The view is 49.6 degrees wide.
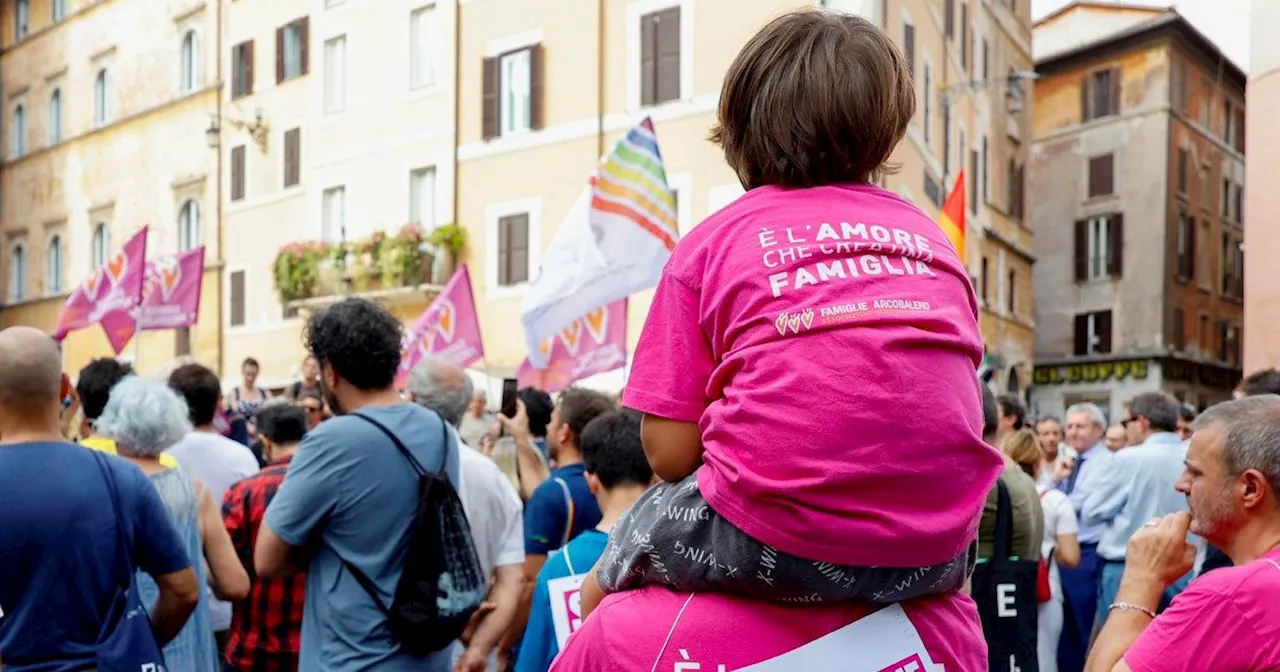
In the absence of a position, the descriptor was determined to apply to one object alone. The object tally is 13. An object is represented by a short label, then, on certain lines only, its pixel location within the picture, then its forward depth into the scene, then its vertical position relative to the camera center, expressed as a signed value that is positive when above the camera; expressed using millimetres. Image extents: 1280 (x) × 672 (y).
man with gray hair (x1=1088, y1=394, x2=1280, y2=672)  2912 -537
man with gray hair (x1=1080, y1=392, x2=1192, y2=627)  8062 -922
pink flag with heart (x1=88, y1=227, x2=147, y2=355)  15023 +372
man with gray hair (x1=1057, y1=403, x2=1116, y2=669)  8570 -1459
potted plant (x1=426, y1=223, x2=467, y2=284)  23484 +1389
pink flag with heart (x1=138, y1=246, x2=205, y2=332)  15734 +348
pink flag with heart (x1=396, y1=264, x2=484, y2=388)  11820 -18
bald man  3594 -530
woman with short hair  4531 -588
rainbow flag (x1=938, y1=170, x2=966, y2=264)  11883 +1036
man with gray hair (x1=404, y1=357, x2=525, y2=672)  4953 -710
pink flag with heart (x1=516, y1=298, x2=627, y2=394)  10781 -176
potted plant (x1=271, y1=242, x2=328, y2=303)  25094 +1033
